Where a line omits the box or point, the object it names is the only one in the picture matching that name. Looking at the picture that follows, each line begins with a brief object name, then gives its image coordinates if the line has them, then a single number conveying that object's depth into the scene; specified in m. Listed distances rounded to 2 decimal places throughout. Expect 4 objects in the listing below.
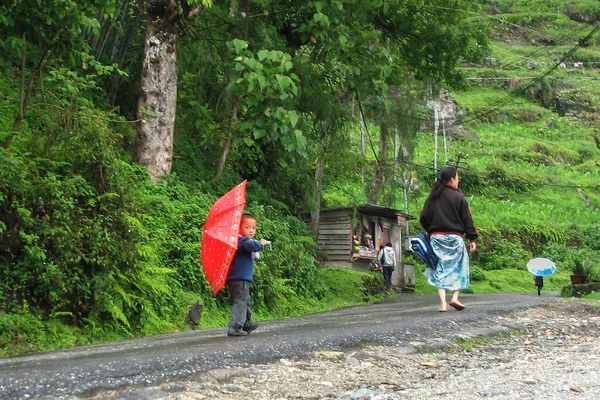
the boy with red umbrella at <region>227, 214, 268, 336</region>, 7.38
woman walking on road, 9.88
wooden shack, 28.16
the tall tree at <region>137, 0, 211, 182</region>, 13.50
